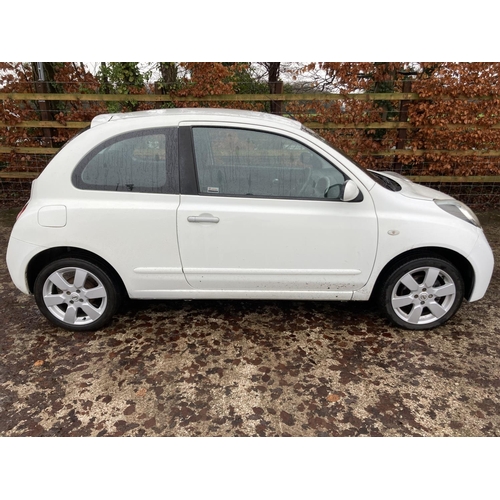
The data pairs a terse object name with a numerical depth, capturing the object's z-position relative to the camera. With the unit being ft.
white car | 9.63
